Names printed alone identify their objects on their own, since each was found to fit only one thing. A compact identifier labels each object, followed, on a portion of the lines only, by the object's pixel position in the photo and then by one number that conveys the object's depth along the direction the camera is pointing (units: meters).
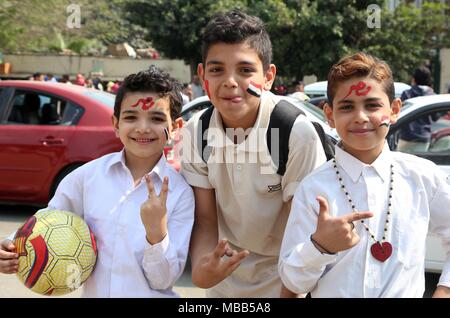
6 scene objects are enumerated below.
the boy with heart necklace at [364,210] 1.82
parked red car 6.29
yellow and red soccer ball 2.07
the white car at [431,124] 4.70
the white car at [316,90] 10.52
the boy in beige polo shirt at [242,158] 2.21
